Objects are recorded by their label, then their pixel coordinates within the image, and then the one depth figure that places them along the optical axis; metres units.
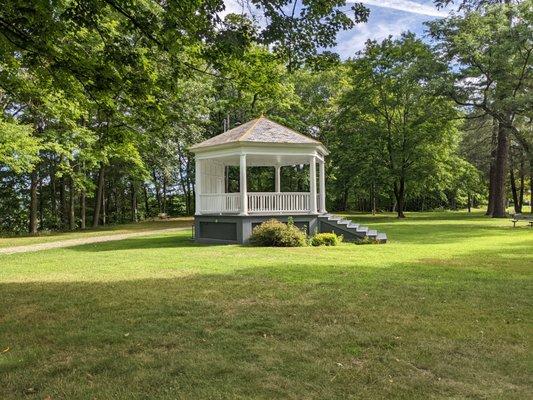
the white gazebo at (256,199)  16.70
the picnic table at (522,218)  21.44
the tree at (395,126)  31.41
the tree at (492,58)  22.03
